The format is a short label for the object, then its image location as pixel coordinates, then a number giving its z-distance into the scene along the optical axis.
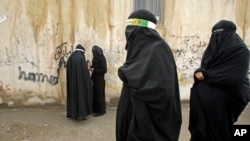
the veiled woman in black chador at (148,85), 2.56
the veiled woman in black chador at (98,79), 6.77
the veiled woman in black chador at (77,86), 6.40
